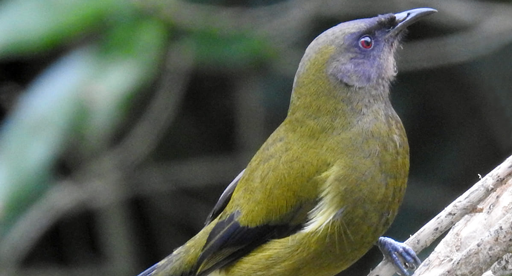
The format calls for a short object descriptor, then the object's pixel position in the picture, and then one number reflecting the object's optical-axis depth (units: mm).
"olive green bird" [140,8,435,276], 6832
